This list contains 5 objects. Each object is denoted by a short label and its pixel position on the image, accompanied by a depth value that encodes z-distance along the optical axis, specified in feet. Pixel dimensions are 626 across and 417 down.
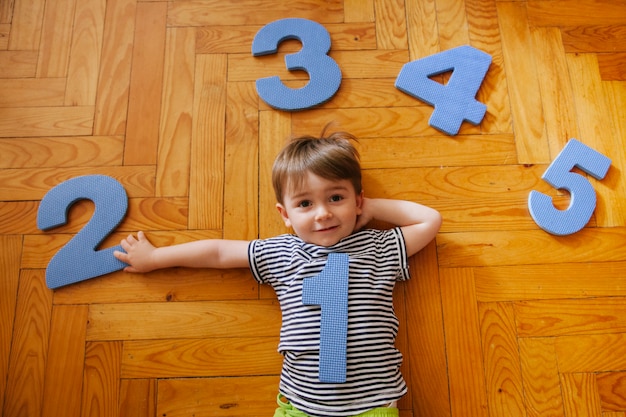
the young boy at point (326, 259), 2.82
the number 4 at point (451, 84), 3.71
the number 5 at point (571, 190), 3.46
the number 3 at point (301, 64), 3.75
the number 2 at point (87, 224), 3.34
